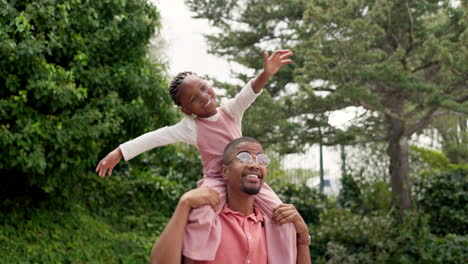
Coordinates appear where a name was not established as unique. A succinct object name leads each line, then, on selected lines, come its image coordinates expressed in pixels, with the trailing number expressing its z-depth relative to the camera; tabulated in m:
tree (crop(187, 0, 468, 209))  7.05
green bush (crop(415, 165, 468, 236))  9.20
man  2.76
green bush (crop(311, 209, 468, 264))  7.72
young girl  2.90
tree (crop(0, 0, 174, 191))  6.05
